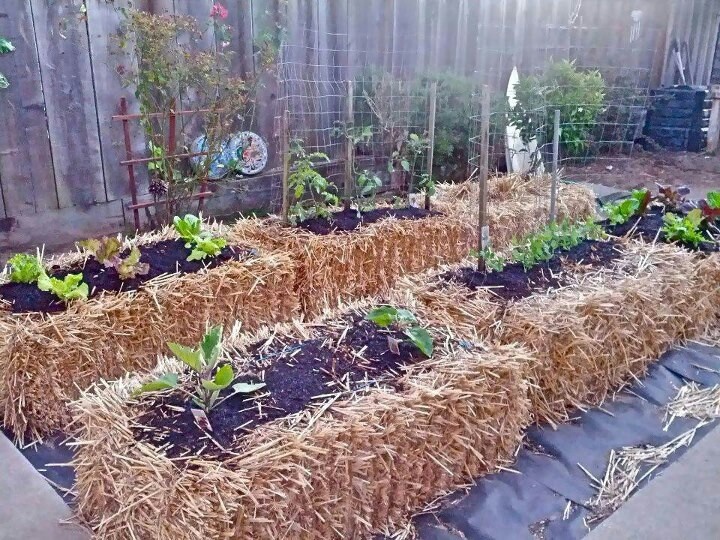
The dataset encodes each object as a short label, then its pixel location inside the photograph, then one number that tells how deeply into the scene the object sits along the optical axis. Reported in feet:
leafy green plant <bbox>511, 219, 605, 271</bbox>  10.31
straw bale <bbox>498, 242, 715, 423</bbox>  8.59
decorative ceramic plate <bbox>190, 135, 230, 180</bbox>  15.55
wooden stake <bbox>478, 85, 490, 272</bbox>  9.51
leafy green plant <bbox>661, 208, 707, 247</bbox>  11.57
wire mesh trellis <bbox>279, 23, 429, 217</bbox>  16.87
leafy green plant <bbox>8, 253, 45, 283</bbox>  9.52
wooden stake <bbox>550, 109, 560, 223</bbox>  11.47
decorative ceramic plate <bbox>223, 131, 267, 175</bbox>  16.38
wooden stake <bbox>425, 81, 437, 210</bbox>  14.15
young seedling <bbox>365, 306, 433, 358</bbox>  7.39
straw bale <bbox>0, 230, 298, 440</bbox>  8.17
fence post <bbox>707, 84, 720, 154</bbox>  27.84
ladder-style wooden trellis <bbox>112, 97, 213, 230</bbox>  14.15
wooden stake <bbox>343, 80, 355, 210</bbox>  13.31
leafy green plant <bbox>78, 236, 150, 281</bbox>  9.63
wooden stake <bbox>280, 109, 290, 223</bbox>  12.44
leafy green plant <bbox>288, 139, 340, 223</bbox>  12.91
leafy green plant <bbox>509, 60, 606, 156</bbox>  17.98
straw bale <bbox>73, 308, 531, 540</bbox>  5.43
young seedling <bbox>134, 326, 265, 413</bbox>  6.30
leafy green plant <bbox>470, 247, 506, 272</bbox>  9.79
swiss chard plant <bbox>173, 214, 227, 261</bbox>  10.65
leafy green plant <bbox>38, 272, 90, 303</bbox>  9.00
